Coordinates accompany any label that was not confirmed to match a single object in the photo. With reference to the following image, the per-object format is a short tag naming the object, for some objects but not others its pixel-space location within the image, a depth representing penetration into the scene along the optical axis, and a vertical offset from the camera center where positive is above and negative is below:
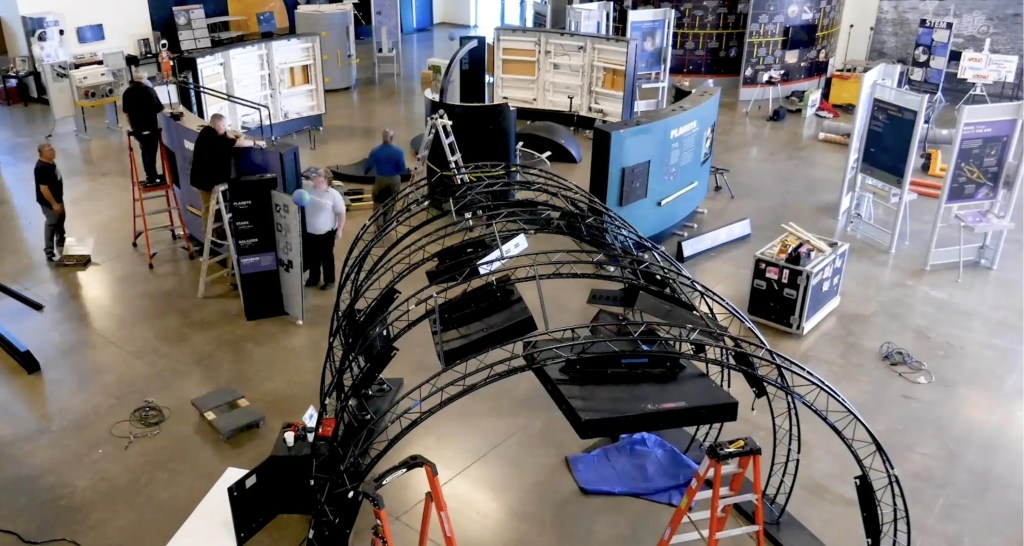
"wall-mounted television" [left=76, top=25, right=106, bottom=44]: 17.14 -1.40
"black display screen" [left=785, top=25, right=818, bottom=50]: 19.01 -1.49
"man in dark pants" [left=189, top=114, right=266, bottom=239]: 9.67 -2.13
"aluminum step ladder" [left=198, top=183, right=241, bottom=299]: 9.46 -3.17
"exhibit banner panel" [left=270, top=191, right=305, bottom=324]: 8.95 -3.05
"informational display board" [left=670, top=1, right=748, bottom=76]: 19.22 -1.58
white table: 6.38 -4.18
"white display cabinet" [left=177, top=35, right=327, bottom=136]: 13.77 -1.99
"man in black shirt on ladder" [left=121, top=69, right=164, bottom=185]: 11.35 -1.99
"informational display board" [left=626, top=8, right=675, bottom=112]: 16.53 -1.57
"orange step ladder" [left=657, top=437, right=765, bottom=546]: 5.79 -3.56
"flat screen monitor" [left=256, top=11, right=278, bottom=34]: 19.70 -1.31
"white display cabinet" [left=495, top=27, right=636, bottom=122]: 16.11 -2.03
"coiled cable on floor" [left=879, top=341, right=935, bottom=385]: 8.70 -4.06
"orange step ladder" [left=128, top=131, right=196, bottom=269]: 10.70 -3.27
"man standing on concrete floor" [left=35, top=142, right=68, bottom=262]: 10.07 -2.75
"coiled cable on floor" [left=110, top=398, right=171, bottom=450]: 7.58 -4.08
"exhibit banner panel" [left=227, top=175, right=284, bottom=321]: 8.95 -2.99
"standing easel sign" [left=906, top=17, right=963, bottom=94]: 16.88 -1.69
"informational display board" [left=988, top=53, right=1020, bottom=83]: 16.25 -1.77
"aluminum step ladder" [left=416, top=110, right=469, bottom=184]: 11.71 -2.35
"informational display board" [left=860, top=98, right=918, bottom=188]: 11.14 -2.27
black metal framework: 5.46 -2.68
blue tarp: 7.00 -4.18
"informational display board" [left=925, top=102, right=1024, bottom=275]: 10.74 -2.67
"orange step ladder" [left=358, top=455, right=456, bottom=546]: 5.27 -3.32
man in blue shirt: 11.45 -2.68
